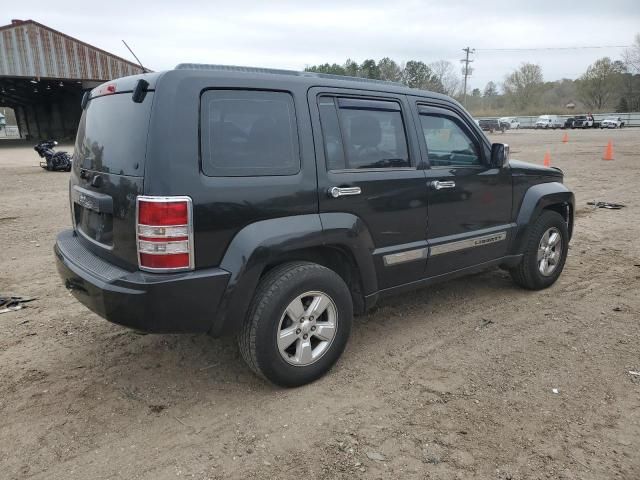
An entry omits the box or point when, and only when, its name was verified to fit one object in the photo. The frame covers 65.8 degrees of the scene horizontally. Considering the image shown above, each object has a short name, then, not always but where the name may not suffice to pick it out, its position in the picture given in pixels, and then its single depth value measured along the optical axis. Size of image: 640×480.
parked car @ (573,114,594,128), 52.41
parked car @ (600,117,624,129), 50.97
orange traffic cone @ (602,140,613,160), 18.45
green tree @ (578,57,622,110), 72.56
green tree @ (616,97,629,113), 66.62
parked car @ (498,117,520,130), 53.84
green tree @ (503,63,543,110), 87.06
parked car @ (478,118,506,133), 48.91
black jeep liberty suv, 2.70
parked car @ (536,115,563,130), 56.38
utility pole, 71.87
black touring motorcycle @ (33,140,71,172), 16.03
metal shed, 28.14
